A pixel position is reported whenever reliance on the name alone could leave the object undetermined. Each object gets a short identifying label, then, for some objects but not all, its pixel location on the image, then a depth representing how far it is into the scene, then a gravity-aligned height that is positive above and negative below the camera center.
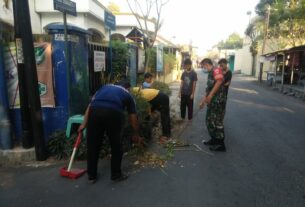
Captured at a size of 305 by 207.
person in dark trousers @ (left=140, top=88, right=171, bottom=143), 4.76 -0.68
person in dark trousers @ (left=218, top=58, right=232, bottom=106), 4.48 -0.01
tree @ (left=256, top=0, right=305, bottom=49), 16.39 +3.91
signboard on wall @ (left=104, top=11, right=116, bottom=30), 5.50 +1.23
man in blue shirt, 3.11 -0.72
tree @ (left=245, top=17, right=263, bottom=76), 28.50 +5.10
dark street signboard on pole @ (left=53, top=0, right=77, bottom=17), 3.73 +1.09
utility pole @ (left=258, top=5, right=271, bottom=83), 20.75 +4.17
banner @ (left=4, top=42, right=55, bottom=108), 4.02 -0.07
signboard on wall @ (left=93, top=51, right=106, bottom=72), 5.49 +0.22
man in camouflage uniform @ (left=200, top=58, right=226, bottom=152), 4.17 -0.72
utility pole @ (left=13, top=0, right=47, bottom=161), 3.68 +0.00
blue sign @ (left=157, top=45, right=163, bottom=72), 11.85 +0.65
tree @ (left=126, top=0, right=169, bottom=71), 9.22 +1.37
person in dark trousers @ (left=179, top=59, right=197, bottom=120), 6.06 -0.37
